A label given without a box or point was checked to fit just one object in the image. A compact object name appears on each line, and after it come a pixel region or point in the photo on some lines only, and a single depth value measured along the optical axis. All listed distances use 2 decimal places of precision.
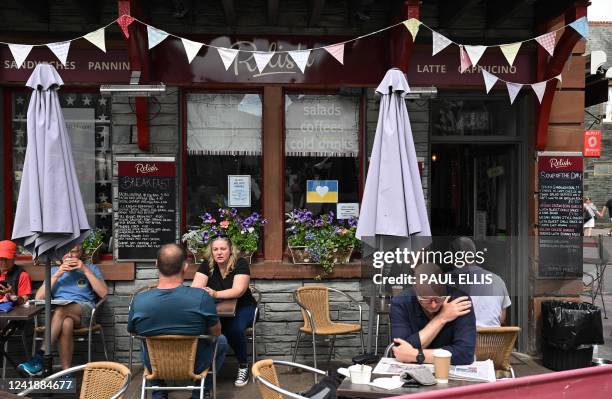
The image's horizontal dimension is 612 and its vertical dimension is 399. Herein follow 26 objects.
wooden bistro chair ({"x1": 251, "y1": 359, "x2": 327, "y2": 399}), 3.07
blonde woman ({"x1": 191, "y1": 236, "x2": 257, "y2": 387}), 5.47
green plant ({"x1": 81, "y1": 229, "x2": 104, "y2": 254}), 6.12
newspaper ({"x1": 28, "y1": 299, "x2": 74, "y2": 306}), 5.34
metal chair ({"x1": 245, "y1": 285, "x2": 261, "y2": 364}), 5.59
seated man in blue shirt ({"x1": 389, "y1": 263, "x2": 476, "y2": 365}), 3.61
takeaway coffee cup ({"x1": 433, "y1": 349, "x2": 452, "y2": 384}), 3.21
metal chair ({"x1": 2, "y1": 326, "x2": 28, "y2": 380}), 5.44
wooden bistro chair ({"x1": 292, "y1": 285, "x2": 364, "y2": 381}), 5.86
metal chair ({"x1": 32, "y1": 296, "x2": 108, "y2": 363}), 5.52
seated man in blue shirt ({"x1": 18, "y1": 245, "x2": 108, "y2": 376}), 5.47
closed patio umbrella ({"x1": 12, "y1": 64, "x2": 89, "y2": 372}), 4.56
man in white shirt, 4.85
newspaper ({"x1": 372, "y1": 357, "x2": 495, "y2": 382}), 3.29
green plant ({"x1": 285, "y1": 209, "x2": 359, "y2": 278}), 6.12
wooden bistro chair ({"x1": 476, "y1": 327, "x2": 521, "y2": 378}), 4.41
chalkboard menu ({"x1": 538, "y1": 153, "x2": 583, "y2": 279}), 6.41
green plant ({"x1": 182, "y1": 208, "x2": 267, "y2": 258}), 6.14
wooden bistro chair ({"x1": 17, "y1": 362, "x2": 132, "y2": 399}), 3.28
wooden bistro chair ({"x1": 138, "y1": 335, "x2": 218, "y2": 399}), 4.05
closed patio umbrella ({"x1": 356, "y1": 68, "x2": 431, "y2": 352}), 4.72
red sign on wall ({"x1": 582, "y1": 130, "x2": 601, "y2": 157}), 15.56
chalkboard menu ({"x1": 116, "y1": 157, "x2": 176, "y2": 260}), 6.16
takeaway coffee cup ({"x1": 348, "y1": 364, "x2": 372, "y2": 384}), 3.22
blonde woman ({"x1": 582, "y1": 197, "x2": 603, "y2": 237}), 16.74
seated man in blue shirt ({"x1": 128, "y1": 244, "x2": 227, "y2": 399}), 4.02
